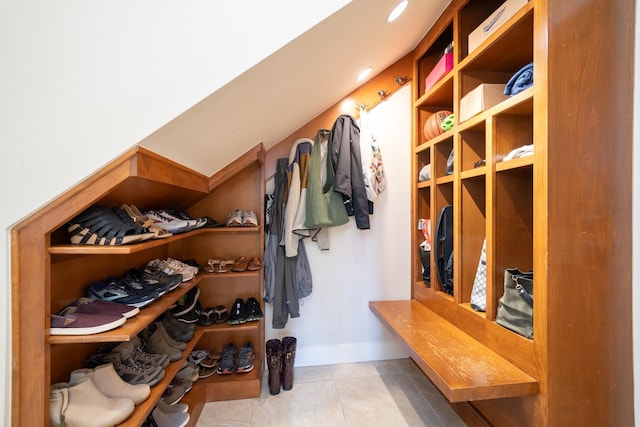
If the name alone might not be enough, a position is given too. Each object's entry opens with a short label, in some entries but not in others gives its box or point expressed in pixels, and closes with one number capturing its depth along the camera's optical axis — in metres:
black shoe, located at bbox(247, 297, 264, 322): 1.82
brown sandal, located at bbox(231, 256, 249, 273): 1.86
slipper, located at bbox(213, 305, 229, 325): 1.87
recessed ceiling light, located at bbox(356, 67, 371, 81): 1.86
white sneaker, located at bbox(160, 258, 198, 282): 1.62
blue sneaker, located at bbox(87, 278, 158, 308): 1.12
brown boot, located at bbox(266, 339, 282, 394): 1.78
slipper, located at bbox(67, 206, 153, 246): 0.91
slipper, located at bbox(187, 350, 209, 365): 1.80
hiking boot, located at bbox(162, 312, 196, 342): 1.60
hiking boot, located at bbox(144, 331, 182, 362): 1.41
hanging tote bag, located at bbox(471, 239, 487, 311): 1.35
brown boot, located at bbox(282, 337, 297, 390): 1.82
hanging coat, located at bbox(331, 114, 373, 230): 1.89
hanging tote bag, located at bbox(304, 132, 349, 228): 1.86
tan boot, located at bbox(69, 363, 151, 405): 1.05
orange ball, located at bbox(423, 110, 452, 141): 1.83
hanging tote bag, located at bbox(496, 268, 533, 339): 1.10
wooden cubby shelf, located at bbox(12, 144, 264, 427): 0.80
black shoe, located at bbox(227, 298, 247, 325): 1.80
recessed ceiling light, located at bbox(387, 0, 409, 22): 1.31
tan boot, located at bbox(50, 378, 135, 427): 0.89
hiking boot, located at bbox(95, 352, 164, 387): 1.17
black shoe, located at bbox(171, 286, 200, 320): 1.74
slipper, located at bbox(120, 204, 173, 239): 1.20
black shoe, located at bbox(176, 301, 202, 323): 1.72
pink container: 1.64
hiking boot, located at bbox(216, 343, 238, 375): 1.79
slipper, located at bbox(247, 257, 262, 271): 1.87
